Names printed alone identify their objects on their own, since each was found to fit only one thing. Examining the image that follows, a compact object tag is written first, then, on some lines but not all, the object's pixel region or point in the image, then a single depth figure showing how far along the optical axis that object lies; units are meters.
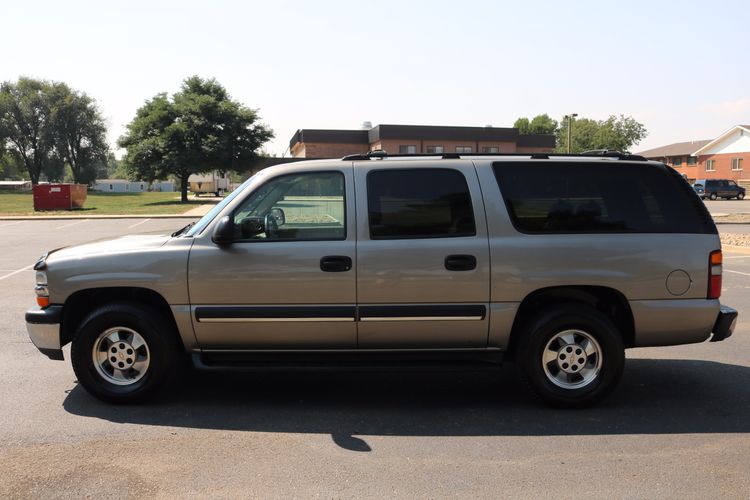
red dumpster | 34.84
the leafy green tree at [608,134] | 82.38
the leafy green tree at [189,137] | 45.75
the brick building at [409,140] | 48.53
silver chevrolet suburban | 4.53
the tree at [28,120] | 79.06
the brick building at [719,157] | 66.81
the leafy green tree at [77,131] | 81.06
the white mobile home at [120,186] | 129.50
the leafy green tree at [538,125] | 122.44
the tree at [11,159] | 82.25
